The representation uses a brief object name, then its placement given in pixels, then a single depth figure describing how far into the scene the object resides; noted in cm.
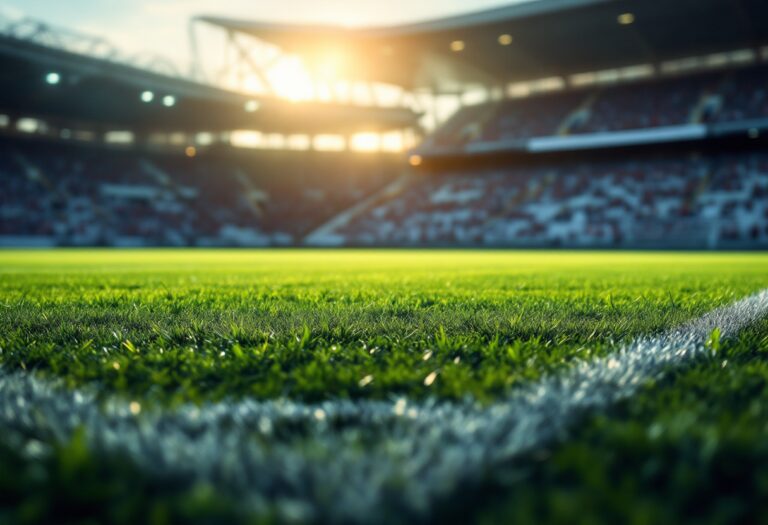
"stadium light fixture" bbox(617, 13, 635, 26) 2480
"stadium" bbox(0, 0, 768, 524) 90
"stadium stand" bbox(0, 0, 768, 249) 2534
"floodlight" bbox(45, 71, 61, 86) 2458
